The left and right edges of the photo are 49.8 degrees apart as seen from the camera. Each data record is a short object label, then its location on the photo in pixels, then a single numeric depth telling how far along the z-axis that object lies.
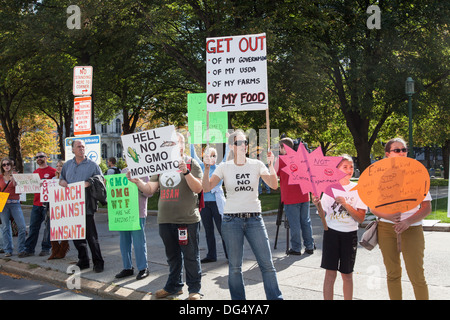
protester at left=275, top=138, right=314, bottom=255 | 7.86
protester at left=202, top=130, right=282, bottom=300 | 4.81
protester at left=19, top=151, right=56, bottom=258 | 8.97
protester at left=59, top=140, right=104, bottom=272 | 7.37
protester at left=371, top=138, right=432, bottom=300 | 4.19
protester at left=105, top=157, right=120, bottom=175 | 10.20
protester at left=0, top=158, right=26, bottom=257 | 9.05
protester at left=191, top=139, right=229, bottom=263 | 7.69
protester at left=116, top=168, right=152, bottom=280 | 6.70
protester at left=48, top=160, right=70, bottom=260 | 8.52
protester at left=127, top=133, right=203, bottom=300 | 5.54
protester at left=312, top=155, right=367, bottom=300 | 4.51
